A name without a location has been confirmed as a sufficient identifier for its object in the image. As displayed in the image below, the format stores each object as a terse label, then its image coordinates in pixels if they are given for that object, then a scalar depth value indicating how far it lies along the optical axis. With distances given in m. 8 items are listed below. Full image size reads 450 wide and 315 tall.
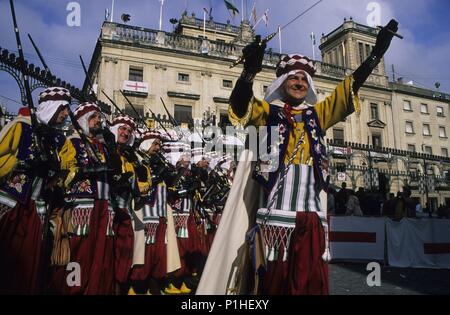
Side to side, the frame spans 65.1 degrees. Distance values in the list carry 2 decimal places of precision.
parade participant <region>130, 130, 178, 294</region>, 5.50
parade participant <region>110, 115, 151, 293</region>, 4.27
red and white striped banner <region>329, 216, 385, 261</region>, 8.79
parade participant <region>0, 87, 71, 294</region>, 3.38
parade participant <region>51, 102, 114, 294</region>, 3.84
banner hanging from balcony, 27.20
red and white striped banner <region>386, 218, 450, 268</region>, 8.45
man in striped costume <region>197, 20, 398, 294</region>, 2.49
